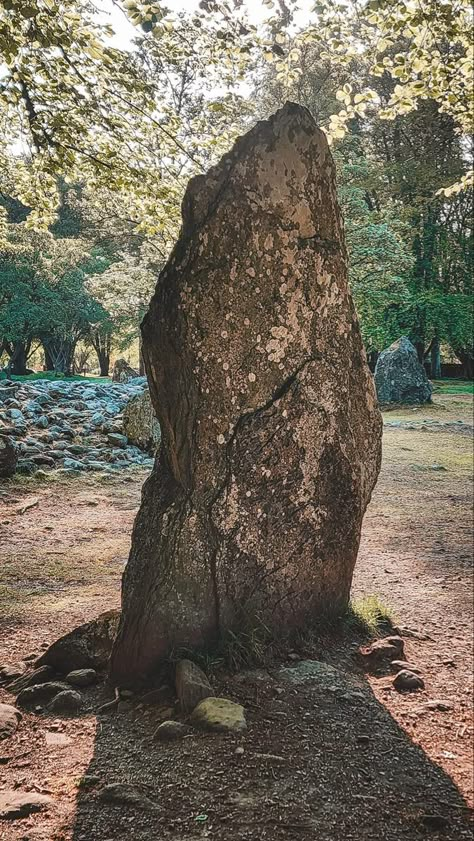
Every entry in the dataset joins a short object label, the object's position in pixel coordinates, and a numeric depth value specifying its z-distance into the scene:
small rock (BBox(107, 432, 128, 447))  11.17
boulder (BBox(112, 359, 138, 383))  25.34
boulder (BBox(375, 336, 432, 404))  19.70
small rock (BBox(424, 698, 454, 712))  3.05
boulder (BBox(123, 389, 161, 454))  11.29
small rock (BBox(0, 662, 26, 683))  3.38
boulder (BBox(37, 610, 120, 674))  3.38
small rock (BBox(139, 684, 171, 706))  2.97
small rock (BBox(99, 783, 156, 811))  2.27
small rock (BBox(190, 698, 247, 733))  2.72
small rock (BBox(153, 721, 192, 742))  2.66
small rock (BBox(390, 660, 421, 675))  3.43
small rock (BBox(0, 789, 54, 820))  2.24
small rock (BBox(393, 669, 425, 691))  3.22
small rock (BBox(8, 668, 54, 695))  3.25
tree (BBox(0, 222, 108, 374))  27.95
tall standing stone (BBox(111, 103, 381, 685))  3.33
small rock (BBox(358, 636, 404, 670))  3.48
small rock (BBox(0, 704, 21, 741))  2.81
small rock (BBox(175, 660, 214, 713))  2.86
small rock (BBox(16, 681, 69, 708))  3.09
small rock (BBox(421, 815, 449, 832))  2.17
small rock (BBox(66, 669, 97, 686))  3.23
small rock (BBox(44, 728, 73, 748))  2.71
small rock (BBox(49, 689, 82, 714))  3.00
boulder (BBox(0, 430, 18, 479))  8.86
